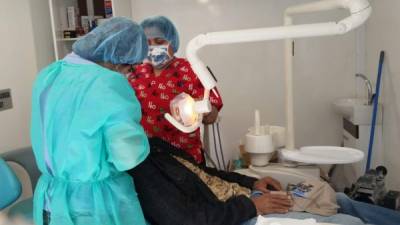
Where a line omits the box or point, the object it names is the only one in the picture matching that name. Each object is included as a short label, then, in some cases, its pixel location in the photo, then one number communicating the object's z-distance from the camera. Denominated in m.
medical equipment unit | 0.98
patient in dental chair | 1.33
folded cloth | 1.43
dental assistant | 1.78
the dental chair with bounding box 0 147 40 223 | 1.70
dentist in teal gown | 1.16
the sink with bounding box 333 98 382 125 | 2.16
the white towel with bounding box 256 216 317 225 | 1.05
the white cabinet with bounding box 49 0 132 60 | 2.63
